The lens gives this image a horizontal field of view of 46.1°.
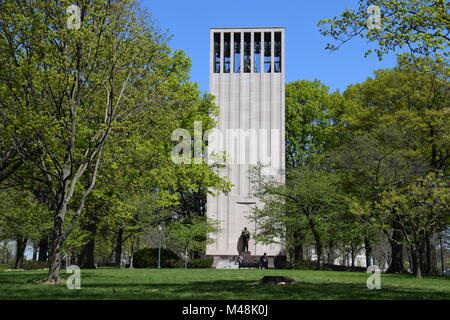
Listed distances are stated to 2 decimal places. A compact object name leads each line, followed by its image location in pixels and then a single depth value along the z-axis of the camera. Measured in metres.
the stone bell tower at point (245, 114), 49.47
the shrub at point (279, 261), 47.03
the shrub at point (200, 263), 42.03
